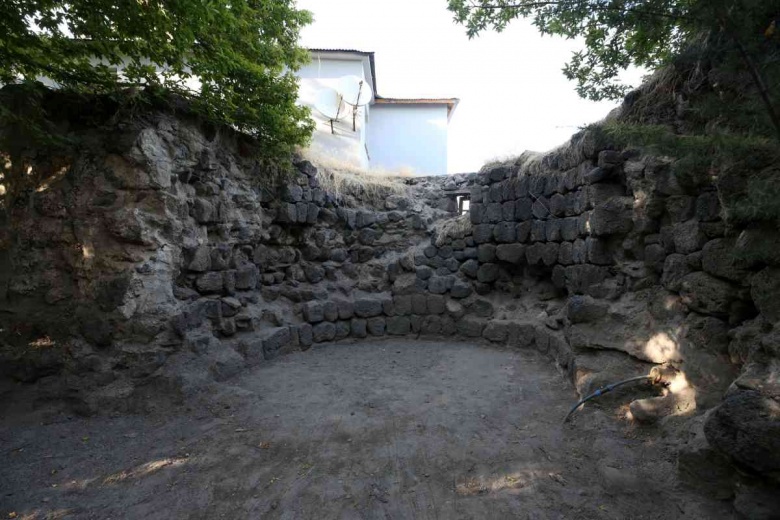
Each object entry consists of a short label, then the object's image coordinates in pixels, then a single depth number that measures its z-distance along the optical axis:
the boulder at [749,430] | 1.97
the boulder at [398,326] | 7.09
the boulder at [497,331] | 6.42
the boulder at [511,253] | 6.62
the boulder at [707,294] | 2.95
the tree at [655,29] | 1.80
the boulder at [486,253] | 6.95
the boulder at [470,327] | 6.79
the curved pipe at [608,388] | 3.49
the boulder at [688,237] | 3.31
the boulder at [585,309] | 4.63
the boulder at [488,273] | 7.02
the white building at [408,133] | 17.05
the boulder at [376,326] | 7.02
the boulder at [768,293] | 2.43
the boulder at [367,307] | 6.98
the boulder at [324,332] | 6.50
